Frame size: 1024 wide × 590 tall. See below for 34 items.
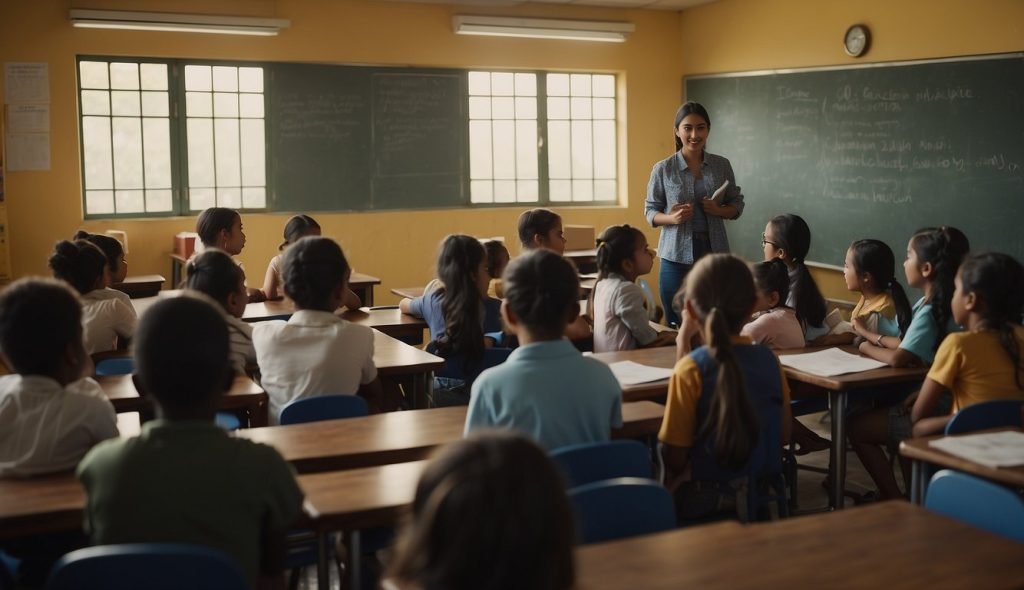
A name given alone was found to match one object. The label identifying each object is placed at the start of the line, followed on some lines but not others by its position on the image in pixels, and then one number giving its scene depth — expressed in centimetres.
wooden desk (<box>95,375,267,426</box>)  316
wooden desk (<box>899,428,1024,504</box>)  227
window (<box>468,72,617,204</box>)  839
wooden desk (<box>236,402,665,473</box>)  255
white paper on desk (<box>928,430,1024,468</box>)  236
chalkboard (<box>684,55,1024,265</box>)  585
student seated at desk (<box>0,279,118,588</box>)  230
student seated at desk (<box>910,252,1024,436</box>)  303
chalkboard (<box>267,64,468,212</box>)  763
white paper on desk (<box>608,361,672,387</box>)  342
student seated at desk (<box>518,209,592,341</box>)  492
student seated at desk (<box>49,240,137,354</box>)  396
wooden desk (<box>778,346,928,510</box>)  348
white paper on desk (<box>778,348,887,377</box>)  360
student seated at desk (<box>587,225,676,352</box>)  405
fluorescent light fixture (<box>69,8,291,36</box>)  689
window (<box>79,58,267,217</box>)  720
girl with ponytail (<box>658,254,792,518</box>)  267
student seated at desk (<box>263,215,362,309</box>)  543
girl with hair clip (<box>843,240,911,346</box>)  396
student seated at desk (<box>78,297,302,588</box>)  184
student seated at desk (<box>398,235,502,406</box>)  403
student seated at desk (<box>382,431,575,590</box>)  107
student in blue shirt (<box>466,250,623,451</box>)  240
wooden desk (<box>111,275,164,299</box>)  651
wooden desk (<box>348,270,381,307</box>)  612
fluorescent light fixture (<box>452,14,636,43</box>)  791
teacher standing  552
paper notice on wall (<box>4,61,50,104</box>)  680
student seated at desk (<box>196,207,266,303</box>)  523
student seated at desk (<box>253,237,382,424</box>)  324
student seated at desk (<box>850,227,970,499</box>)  362
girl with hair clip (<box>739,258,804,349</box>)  402
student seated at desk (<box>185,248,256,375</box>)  351
